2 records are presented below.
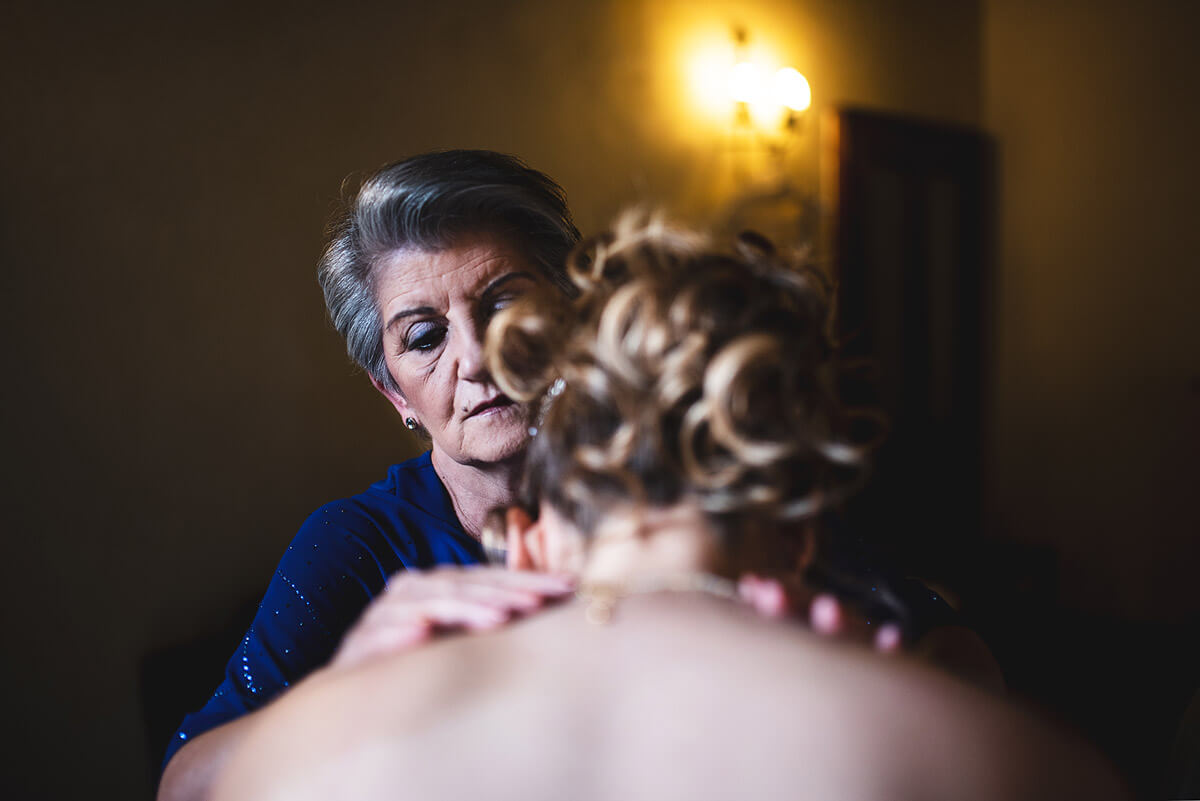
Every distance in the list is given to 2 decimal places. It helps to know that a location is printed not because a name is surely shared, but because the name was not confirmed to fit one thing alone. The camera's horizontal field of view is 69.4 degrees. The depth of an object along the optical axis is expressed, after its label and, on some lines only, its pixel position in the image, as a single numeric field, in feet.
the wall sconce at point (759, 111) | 11.16
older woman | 3.80
